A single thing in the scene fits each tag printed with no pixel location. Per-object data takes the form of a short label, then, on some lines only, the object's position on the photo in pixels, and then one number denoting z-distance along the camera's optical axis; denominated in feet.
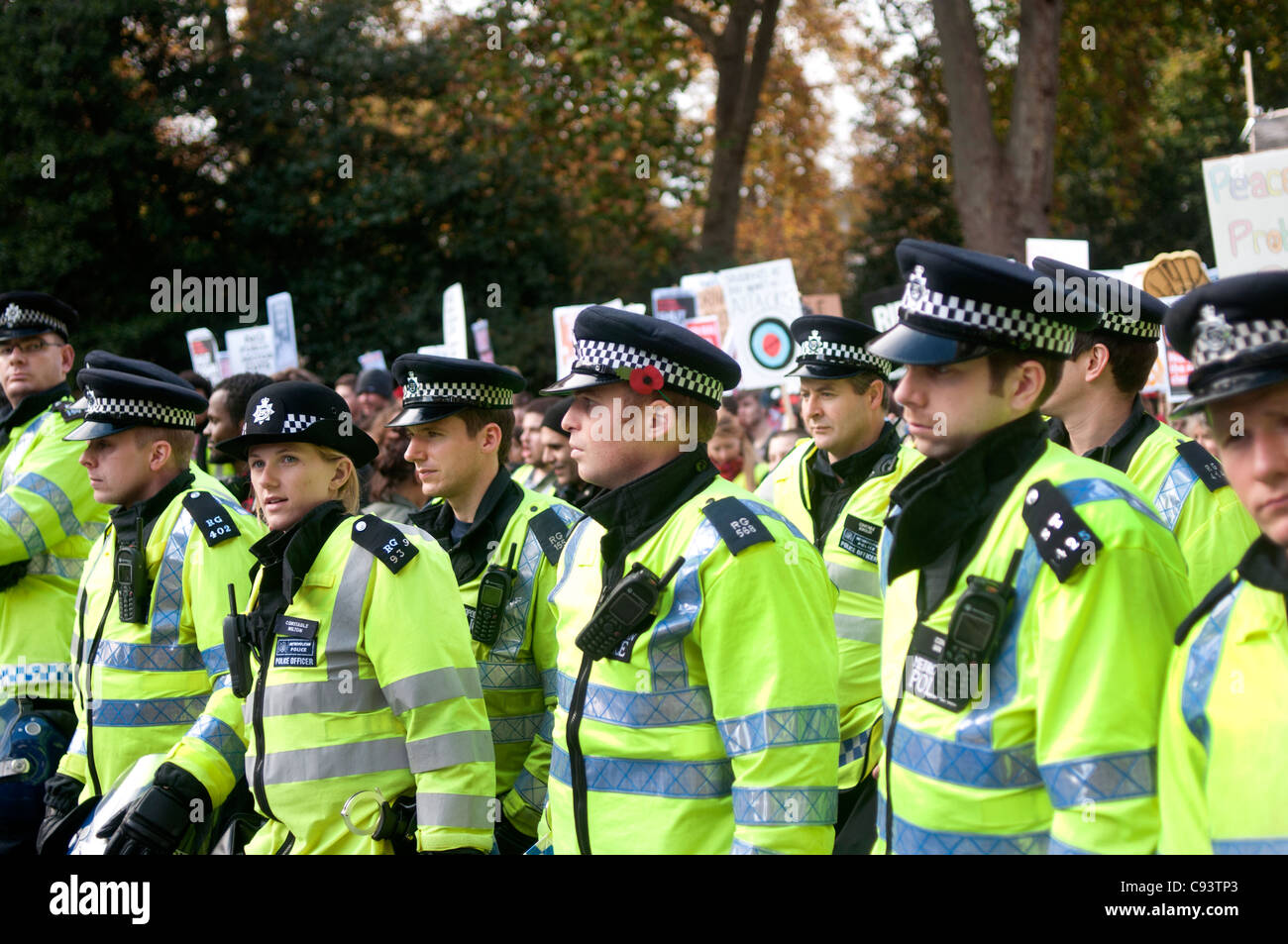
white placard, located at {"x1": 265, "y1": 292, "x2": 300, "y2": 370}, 39.09
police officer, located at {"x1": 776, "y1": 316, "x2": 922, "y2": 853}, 14.56
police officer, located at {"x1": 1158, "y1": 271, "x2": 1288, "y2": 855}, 6.64
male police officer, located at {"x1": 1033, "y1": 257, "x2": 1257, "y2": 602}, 11.79
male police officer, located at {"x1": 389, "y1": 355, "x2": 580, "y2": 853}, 14.61
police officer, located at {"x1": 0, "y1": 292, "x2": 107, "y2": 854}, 16.72
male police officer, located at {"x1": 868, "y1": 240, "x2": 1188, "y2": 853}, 7.41
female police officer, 11.50
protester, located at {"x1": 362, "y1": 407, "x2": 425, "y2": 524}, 21.66
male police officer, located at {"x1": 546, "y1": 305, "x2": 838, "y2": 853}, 9.38
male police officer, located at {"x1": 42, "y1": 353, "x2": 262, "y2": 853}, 13.24
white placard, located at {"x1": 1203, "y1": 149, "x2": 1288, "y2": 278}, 19.74
